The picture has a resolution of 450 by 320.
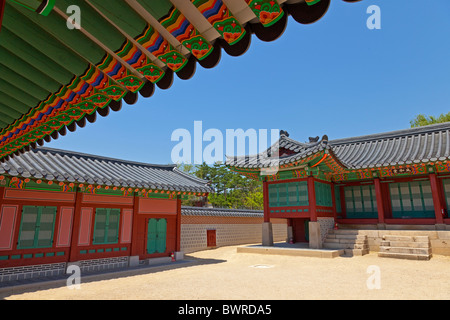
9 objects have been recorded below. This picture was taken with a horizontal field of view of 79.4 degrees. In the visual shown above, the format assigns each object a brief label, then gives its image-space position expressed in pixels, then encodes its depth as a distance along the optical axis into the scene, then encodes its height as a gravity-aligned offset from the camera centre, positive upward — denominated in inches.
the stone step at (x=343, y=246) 495.1 -53.3
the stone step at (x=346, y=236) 521.3 -37.7
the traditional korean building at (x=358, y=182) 534.9 +74.1
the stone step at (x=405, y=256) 429.4 -62.3
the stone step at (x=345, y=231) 543.9 -29.4
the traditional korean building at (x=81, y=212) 340.8 +7.6
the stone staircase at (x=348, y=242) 488.4 -46.7
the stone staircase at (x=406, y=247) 437.4 -51.2
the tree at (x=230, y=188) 1333.0 +148.5
